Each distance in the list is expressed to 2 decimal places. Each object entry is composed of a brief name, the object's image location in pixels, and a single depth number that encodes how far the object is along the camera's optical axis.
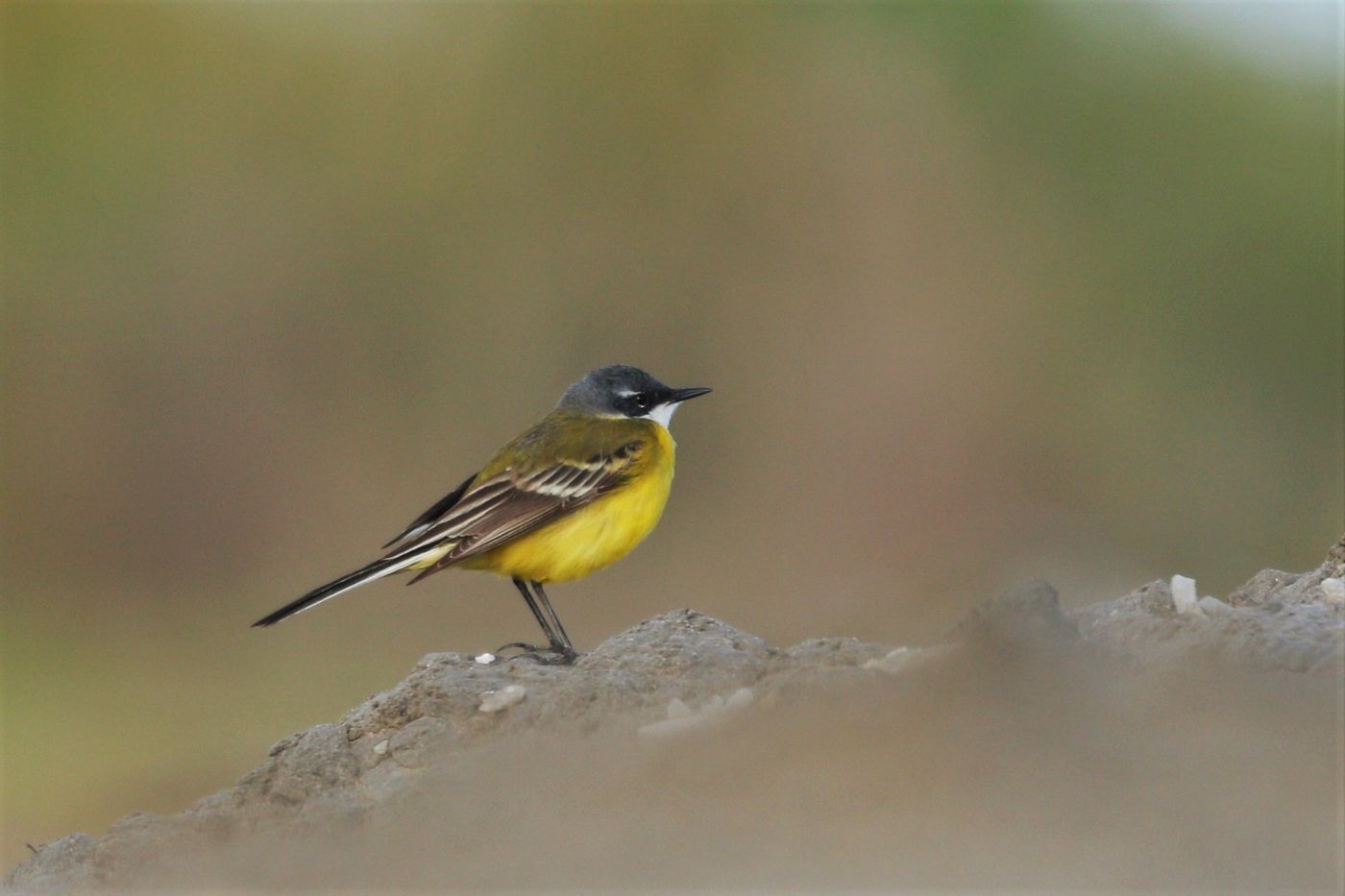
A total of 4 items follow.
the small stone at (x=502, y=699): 13.94
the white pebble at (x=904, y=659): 12.80
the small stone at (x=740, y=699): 13.00
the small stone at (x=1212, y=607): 13.32
